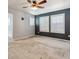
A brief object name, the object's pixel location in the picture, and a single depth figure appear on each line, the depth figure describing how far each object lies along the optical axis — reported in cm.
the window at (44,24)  445
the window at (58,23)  369
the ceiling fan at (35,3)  239
